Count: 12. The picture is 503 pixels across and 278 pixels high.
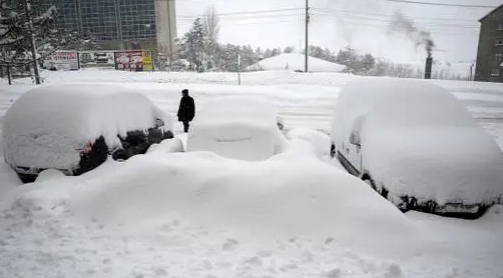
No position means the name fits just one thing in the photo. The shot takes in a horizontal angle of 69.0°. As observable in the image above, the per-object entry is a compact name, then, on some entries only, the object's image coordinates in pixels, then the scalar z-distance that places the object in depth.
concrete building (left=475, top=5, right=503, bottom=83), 36.41
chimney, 30.64
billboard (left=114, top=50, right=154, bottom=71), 36.16
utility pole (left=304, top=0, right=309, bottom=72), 28.21
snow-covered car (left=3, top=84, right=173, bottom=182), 5.77
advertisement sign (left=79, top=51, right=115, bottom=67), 36.75
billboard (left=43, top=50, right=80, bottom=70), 36.25
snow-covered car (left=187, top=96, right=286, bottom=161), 6.26
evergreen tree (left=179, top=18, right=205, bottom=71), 47.31
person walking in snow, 11.16
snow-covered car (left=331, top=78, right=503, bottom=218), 4.52
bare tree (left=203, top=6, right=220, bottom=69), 48.94
